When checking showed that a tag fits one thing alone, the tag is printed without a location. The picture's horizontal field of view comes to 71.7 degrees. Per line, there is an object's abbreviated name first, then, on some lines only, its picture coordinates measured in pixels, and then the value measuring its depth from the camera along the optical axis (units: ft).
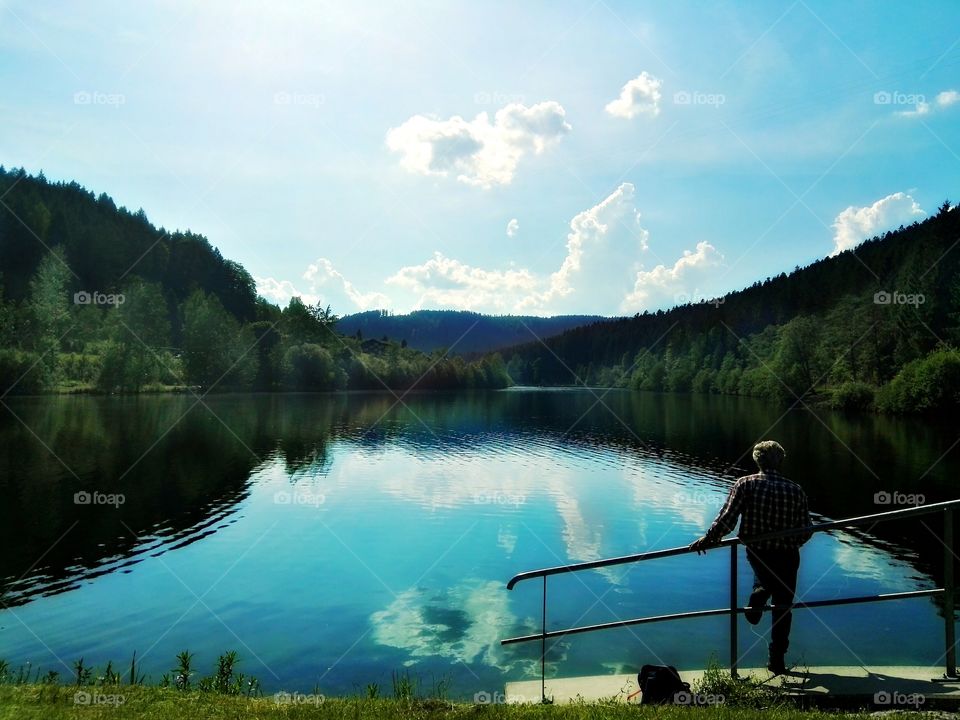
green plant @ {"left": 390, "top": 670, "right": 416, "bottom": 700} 37.42
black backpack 26.07
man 27.27
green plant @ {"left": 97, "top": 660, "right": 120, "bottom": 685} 37.76
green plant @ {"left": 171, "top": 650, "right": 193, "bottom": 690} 37.35
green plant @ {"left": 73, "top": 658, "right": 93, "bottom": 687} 37.63
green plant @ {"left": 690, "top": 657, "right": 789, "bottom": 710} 24.14
